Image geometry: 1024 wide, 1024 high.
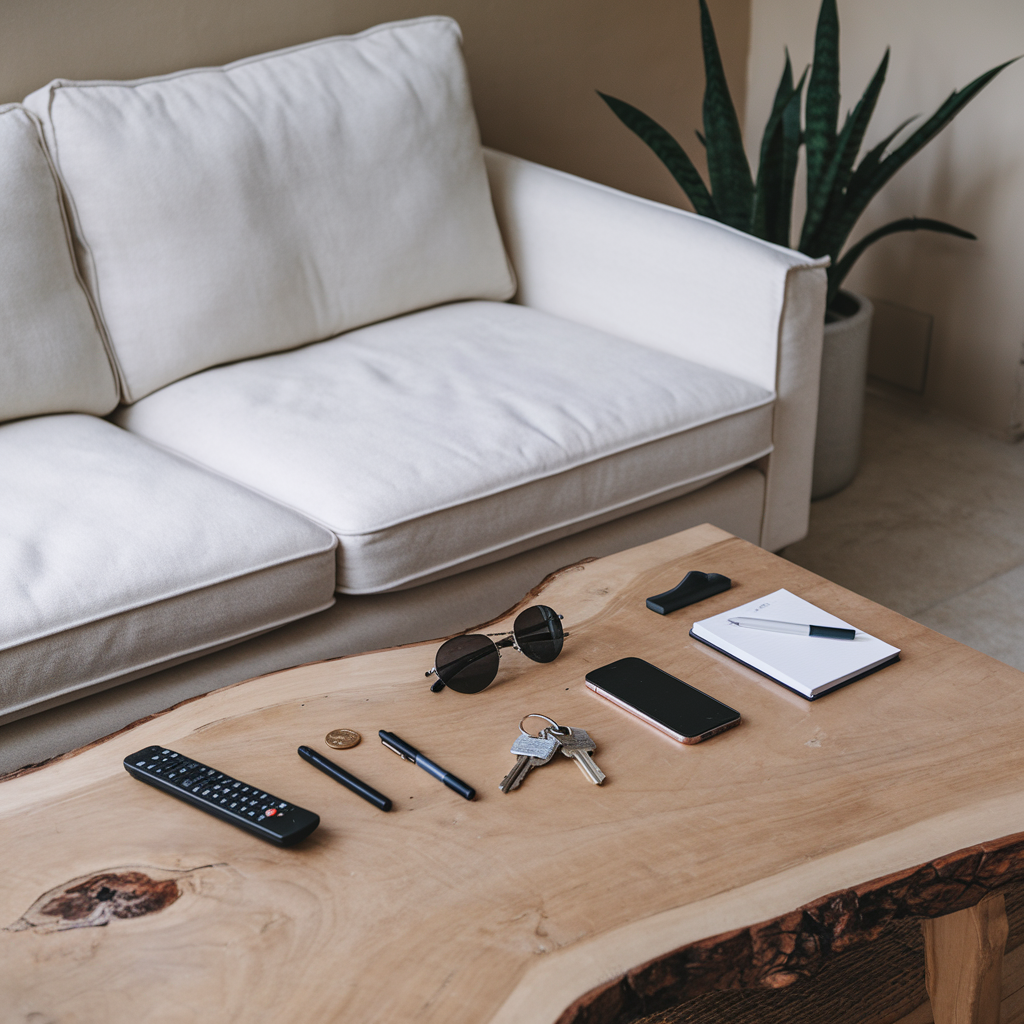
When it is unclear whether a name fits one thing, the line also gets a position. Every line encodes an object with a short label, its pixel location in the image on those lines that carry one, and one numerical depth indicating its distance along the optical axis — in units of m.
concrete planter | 2.27
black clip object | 1.21
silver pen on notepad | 1.13
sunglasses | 1.07
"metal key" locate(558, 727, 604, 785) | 0.96
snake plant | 2.10
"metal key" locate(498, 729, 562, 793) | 0.95
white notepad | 1.07
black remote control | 0.89
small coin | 1.00
